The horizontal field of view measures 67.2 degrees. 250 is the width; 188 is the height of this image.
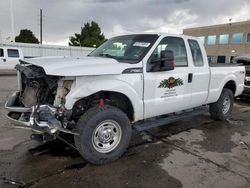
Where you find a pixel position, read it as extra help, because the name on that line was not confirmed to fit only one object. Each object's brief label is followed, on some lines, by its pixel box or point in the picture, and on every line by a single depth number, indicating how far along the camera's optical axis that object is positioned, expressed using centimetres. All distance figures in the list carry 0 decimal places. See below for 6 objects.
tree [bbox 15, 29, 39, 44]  3819
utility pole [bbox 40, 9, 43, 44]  3471
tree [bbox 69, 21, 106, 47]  3356
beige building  2854
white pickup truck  261
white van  1258
